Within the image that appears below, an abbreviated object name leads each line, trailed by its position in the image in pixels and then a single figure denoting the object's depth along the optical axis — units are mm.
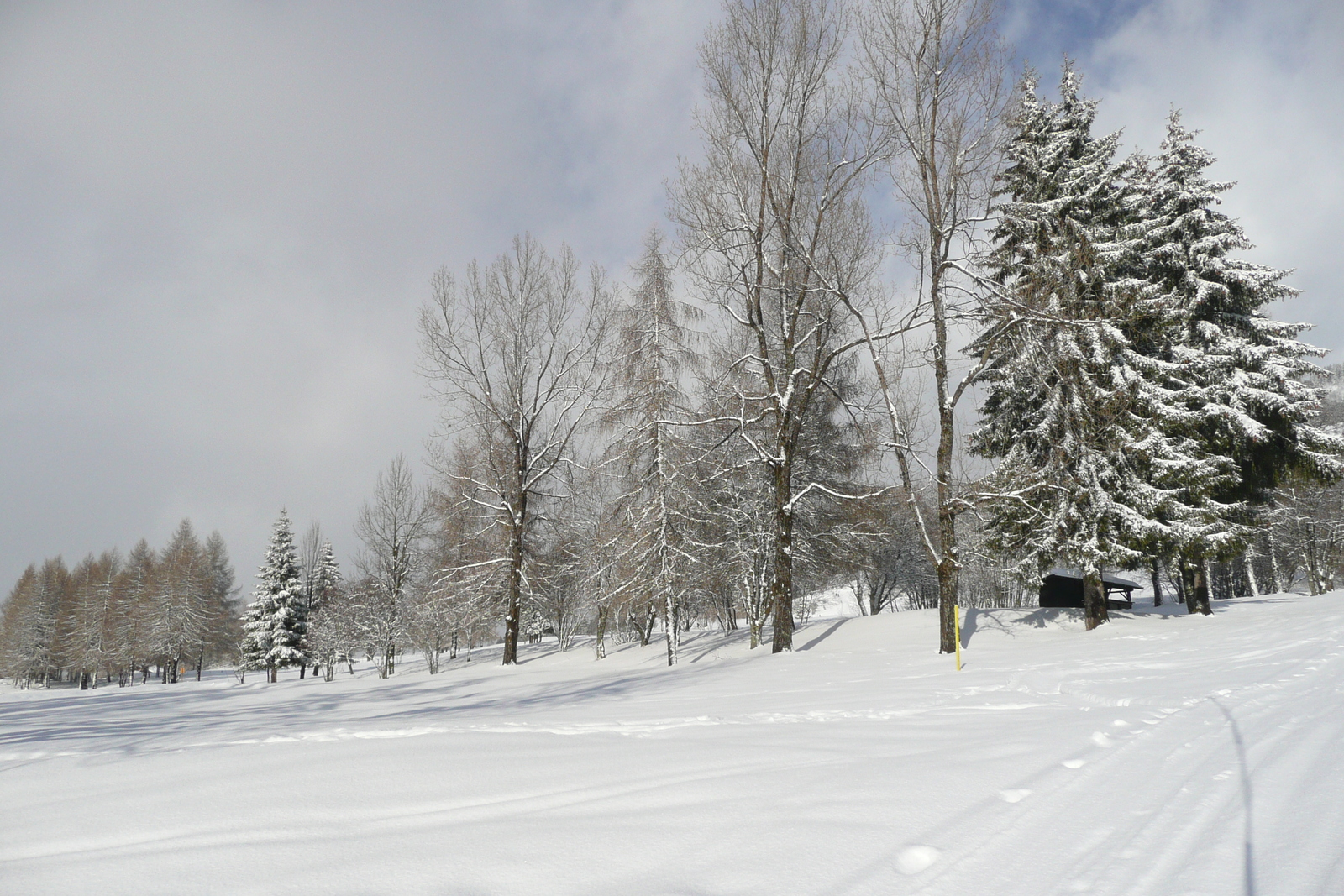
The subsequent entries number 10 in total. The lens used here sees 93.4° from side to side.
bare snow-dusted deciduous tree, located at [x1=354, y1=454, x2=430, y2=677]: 28984
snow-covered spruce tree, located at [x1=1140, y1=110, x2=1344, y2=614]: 18016
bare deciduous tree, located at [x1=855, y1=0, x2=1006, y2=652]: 13227
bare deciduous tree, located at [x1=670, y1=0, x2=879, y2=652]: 15156
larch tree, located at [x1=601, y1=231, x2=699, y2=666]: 16109
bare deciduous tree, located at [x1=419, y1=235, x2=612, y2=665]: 20656
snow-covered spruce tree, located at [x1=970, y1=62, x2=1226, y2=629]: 15312
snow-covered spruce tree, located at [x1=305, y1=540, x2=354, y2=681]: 28969
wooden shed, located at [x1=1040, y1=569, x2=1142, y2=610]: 22906
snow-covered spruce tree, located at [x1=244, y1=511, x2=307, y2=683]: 38125
